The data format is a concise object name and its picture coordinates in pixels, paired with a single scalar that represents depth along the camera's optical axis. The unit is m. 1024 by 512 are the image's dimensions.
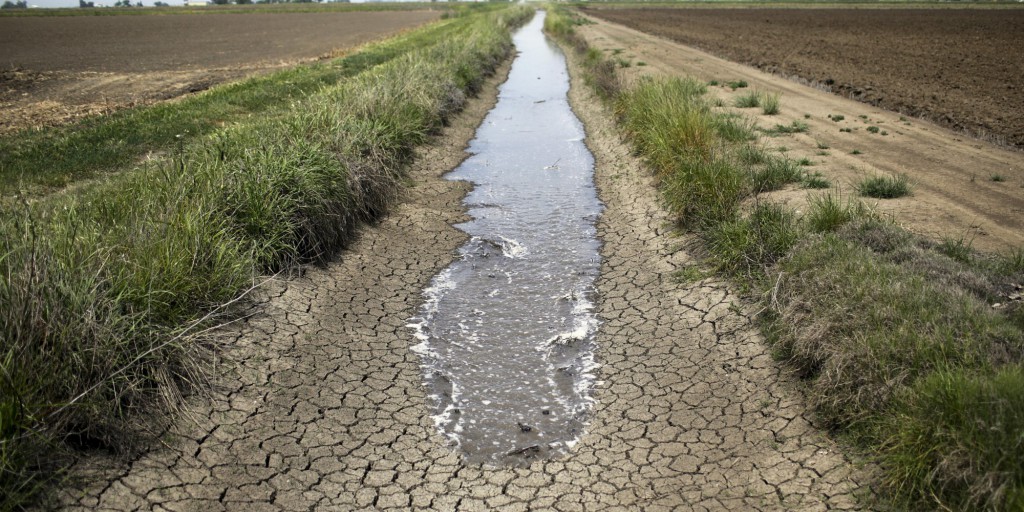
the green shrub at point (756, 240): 7.05
